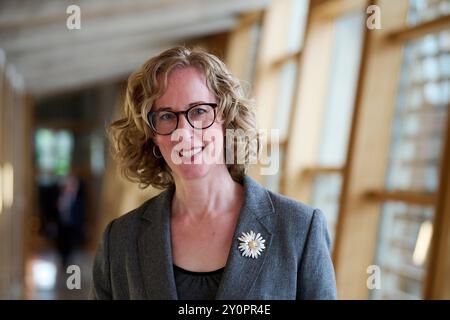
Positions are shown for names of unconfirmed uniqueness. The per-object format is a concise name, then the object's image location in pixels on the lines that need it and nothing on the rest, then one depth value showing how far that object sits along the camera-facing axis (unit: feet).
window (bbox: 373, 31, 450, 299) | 13.52
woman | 4.84
